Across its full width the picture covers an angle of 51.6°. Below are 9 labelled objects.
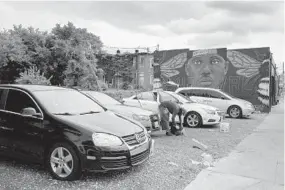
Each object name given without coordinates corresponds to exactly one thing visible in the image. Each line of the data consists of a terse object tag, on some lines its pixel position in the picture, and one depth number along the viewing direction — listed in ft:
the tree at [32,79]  58.70
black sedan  15.20
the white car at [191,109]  37.47
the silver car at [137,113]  26.23
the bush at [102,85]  98.11
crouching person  29.28
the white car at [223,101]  52.65
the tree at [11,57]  76.54
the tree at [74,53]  87.81
